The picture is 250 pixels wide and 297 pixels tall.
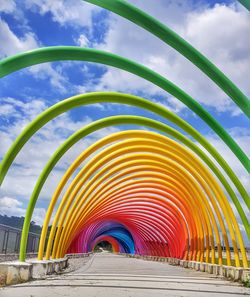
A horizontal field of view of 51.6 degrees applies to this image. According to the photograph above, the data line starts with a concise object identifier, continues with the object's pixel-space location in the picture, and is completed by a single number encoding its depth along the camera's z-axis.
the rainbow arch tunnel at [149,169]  4.91
